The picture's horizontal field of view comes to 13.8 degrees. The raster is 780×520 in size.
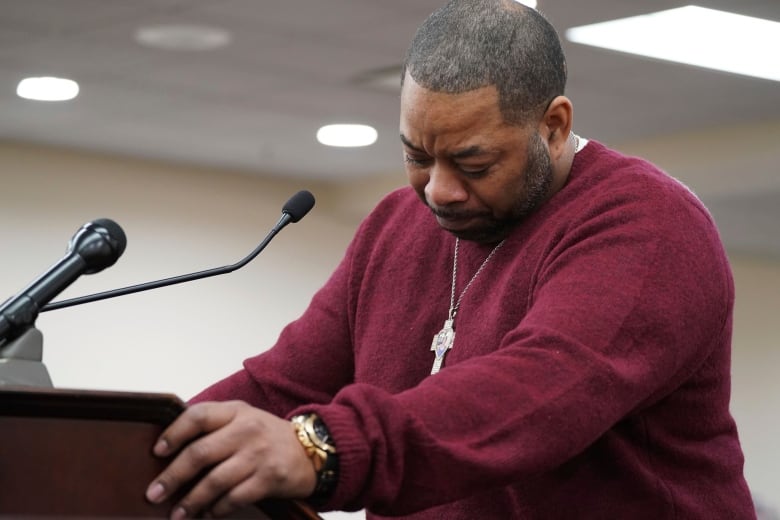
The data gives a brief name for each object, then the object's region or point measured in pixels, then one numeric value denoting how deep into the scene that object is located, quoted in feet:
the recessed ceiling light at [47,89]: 32.36
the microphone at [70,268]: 9.35
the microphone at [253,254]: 9.99
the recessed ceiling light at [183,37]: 27.47
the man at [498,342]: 9.03
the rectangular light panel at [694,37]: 26.37
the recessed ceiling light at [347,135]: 37.35
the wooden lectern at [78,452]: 8.54
